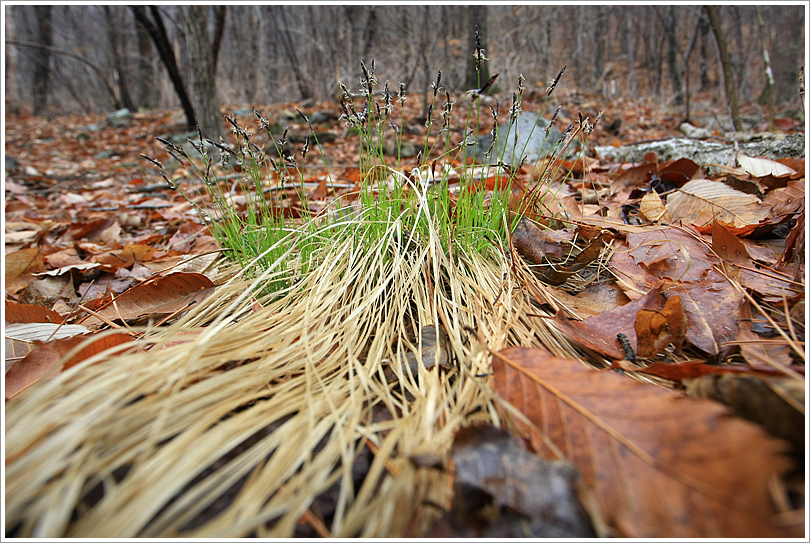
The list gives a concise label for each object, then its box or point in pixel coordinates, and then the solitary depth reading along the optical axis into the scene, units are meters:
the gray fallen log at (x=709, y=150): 0.64
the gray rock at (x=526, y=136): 1.20
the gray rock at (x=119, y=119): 2.93
